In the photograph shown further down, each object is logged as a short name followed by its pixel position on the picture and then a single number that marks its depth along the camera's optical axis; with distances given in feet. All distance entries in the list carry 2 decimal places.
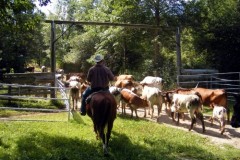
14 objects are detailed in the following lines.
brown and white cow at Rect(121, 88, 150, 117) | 43.09
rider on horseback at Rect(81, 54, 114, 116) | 29.32
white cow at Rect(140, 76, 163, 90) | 53.01
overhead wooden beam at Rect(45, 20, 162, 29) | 56.08
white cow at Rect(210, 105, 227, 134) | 36.45
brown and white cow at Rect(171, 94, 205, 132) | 37.40
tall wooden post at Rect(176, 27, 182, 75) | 64.75
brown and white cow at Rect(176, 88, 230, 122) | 43.60
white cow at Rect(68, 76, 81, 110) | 48.19
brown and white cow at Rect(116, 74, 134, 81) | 57.51
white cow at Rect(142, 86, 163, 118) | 42.96
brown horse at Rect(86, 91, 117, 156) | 26.91
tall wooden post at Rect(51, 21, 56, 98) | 56.18
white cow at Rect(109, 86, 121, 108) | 42.91
